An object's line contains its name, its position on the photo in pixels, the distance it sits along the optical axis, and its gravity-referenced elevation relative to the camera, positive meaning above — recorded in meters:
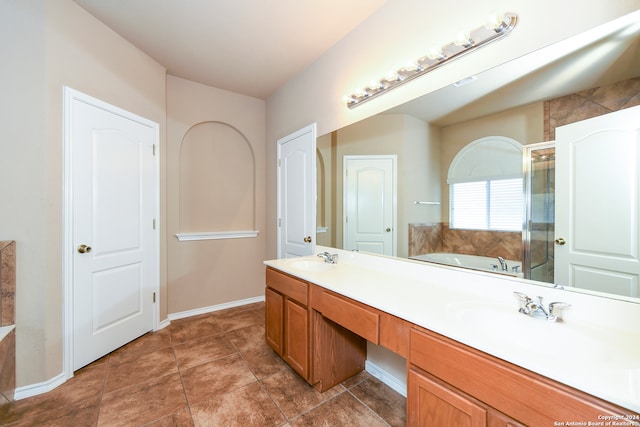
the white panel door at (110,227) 1.99 -0.14
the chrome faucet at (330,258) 2.18 -0.39
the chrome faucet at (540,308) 1.00 -0.39
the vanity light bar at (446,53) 1.23 +0.87
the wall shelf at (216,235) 3.02 -0.29
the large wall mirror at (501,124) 1.01 +0.45
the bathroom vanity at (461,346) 0.69 -0.47
